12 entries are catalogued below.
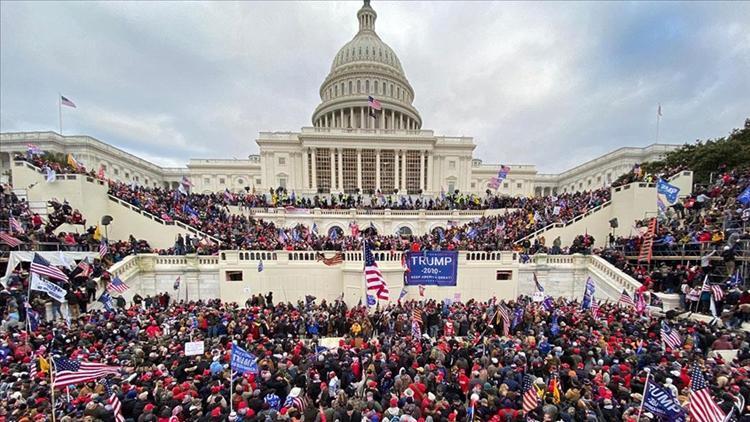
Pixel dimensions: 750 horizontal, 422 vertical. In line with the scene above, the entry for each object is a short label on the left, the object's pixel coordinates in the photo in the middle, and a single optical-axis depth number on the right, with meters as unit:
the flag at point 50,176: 19.67
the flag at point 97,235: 17.46
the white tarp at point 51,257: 12.89
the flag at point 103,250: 15.22
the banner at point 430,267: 15.14
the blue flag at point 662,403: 5.28
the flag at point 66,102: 27.73
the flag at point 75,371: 5.91
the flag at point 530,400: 6.00
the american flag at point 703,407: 4.89
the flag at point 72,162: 20.91
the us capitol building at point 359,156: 48.53
